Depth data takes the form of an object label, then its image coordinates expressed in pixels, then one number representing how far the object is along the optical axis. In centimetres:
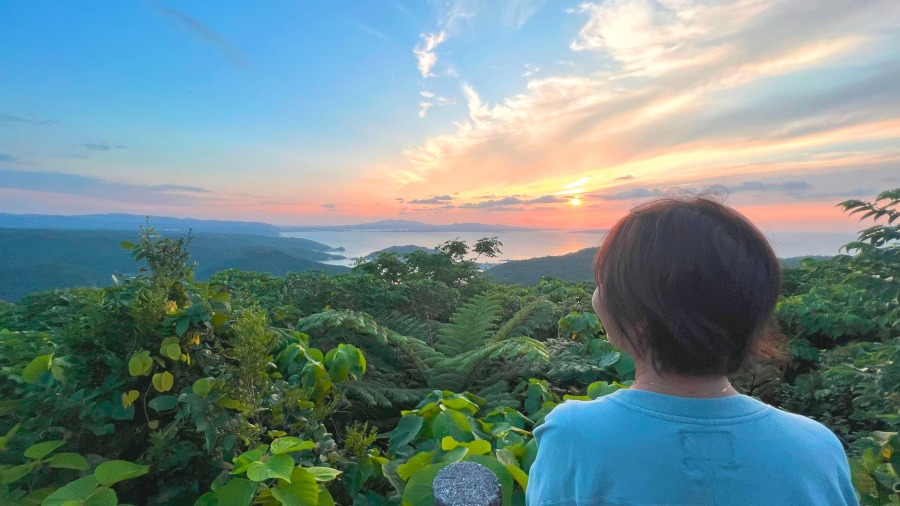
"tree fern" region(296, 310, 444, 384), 311
